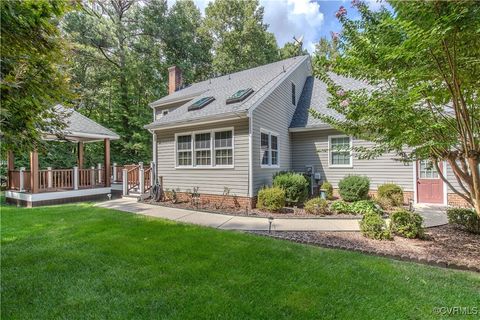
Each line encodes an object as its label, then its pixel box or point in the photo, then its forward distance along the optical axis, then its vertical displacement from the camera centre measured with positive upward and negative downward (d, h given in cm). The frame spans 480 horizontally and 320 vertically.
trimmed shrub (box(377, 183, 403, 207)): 914 -139
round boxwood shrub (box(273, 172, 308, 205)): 881 -105
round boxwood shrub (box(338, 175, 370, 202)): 934 -119
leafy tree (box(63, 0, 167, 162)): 2072 +753
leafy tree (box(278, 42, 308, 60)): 2822 +1269
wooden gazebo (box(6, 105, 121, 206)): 1036 -97
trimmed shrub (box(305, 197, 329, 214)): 772 -156
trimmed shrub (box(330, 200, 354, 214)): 791 -165
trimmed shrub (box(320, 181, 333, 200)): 1061 -135
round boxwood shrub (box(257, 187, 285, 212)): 807 -138
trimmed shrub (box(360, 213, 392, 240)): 536 -161
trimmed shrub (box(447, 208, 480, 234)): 578 -152
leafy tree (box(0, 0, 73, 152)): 282 +121
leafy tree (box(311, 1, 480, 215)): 327 +133
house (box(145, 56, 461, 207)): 901 +50
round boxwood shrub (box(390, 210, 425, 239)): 541 -152
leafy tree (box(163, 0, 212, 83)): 2261 +1094
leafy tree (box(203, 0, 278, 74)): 2539 +1302
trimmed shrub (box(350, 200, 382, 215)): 764 -161
